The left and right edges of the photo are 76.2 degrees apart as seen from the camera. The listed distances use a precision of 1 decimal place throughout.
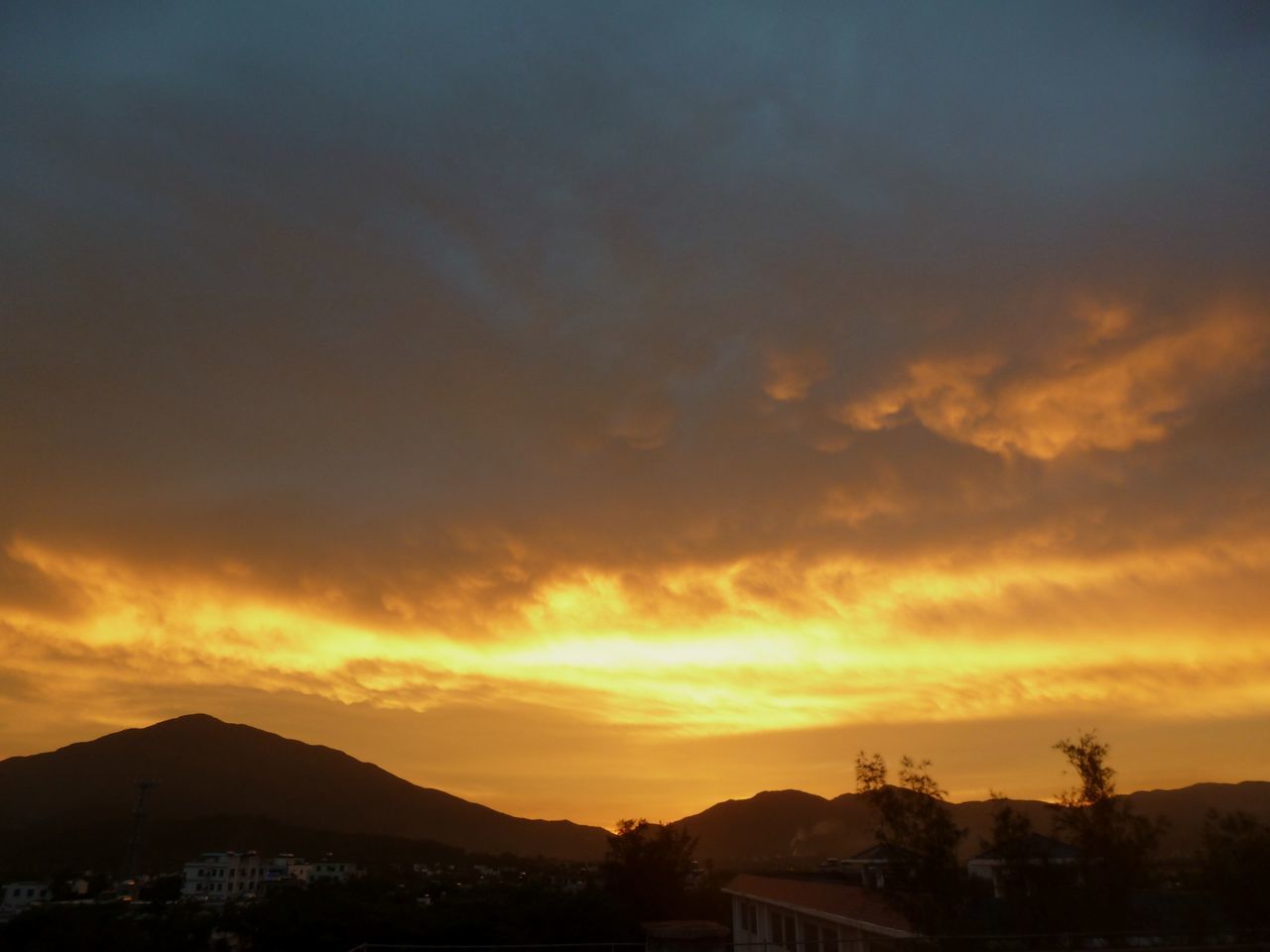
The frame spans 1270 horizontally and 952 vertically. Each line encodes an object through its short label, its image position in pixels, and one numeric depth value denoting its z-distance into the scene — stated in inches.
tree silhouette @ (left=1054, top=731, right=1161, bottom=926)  512.8
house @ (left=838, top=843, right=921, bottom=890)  561.6
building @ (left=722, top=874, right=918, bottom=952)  591.8
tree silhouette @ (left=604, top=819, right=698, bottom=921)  1578.5
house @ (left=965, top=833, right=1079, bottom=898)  527.5
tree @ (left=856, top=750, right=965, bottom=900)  548.1
